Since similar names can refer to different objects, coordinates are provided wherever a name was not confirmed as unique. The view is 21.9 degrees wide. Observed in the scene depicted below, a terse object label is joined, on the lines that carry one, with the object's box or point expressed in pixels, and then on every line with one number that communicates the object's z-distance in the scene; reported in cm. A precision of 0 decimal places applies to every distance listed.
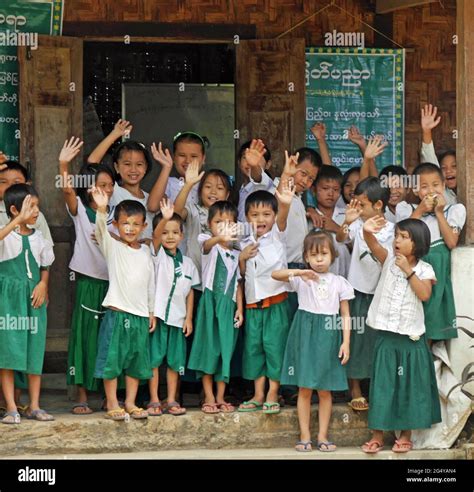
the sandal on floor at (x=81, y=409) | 777
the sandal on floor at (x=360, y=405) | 778
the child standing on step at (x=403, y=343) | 739
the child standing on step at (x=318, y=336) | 748
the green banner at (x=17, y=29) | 891
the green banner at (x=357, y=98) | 968
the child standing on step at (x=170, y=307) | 765
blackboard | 1042
